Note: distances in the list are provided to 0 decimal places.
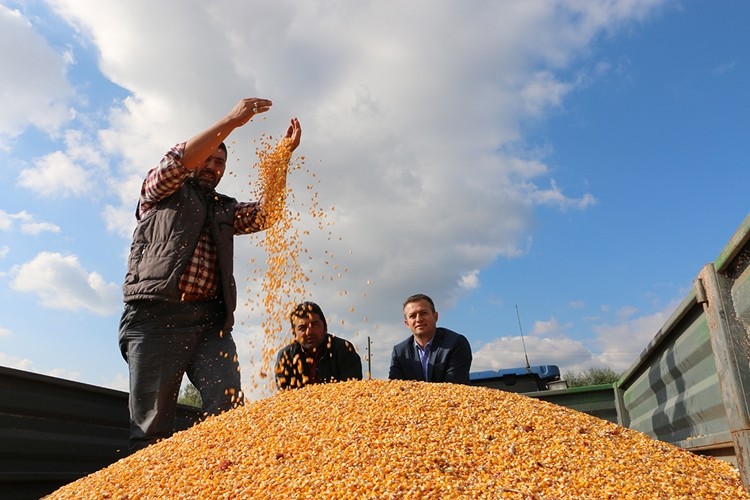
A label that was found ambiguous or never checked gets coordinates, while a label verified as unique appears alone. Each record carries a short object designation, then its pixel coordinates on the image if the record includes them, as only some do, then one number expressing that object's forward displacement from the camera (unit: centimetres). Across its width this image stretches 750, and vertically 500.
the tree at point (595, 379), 2446
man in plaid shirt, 320
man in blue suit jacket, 453
